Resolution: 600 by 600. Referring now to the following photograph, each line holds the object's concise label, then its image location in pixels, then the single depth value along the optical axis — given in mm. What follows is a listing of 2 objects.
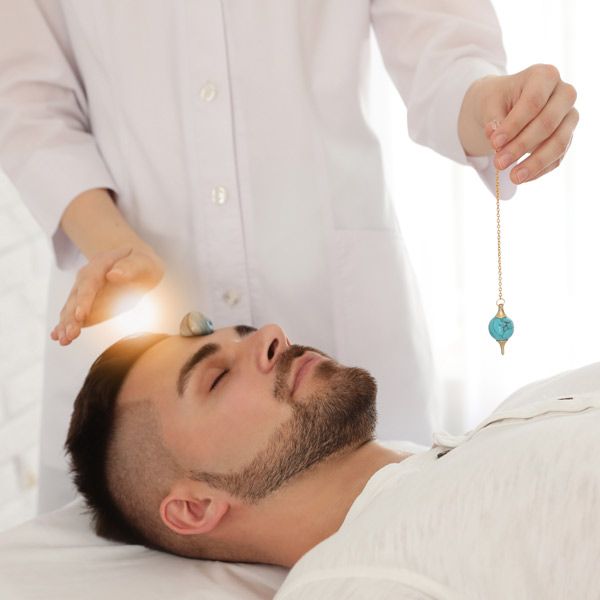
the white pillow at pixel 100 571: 1325
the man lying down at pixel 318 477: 1147
